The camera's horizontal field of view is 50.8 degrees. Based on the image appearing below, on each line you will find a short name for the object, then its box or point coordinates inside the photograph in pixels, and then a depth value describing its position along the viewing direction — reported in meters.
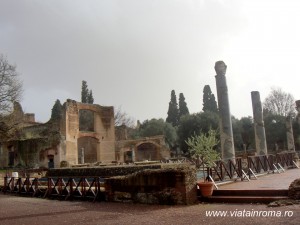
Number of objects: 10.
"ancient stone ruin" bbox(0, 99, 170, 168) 31.30
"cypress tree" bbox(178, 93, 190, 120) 49.91
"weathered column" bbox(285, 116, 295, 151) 24.16
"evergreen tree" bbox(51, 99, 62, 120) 35.79
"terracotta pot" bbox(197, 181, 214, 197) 9.20
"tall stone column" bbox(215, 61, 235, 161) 13.38
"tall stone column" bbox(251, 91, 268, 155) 17.80
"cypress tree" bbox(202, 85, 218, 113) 45.28
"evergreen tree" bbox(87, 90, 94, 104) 48.84
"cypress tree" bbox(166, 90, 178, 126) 50.47
